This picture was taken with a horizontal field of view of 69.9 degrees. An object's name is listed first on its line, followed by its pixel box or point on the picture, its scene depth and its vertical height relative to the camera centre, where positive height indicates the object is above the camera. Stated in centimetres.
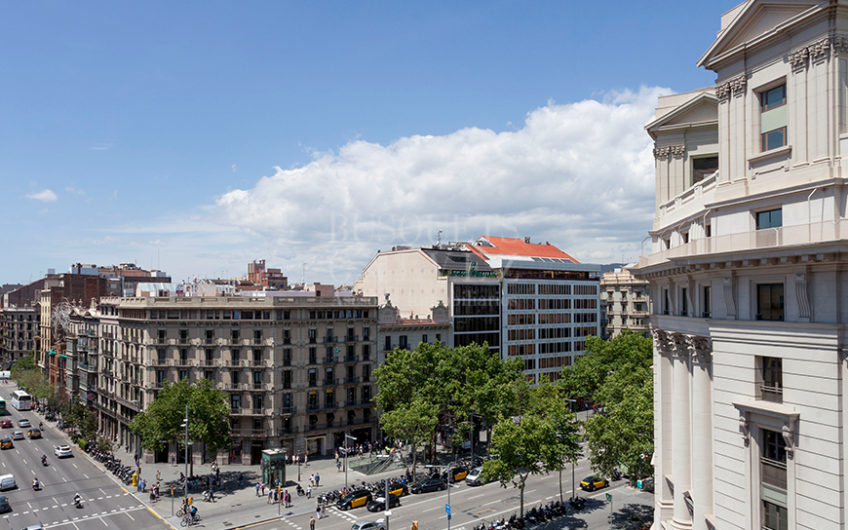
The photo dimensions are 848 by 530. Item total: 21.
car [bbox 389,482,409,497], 6012 -2081
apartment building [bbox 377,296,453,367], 8544 -698
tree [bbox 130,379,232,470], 6556 -1502
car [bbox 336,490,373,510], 5784 -2096
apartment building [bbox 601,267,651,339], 12556 -471
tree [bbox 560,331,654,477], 4988 -1229
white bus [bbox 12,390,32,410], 11838 -2303
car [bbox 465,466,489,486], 6519 -2137
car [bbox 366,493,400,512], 5665 -2088
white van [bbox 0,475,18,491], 6481 -2135
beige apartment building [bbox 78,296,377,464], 7544 -1023
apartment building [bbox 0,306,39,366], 16438 -1301
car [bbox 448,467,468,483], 6711 -2153
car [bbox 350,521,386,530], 4981 -2011
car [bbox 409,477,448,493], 6244 -2119
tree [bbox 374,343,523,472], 6481 -1254
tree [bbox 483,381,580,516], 5081 -1408
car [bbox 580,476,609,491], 6228 -2088
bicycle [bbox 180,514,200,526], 5360 -2113
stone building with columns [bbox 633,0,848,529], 2148 +3
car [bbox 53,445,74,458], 7988 -2222
